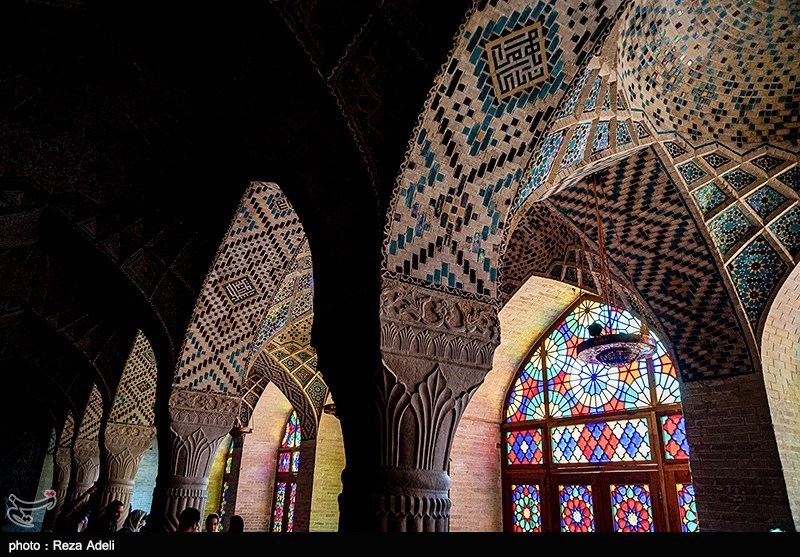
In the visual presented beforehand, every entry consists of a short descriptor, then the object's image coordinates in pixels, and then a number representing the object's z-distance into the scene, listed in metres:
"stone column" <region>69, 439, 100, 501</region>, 10.34
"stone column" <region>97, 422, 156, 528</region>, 8.36
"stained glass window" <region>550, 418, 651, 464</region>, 7.99
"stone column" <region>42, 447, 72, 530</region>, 12.48
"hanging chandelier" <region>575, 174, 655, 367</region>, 4.92
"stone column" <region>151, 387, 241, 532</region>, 5.65
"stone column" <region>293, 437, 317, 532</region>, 12.30
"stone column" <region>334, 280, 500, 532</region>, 2.81
